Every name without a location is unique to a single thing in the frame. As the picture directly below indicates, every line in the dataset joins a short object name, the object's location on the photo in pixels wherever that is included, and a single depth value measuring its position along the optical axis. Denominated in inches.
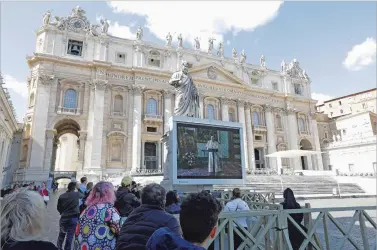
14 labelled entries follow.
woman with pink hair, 101.0
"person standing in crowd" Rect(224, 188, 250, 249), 169.3
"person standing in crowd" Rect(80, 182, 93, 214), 253.1
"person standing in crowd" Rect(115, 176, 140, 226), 166.1
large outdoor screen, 343.0
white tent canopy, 966.7
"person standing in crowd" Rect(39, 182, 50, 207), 393.1
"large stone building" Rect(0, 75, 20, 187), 696.9
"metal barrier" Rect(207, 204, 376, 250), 123.1
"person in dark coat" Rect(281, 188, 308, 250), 161.3
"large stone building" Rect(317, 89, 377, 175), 1175.0
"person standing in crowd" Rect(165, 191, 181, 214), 171.8
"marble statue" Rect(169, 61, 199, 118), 399.2
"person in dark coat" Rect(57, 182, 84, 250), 175.8
